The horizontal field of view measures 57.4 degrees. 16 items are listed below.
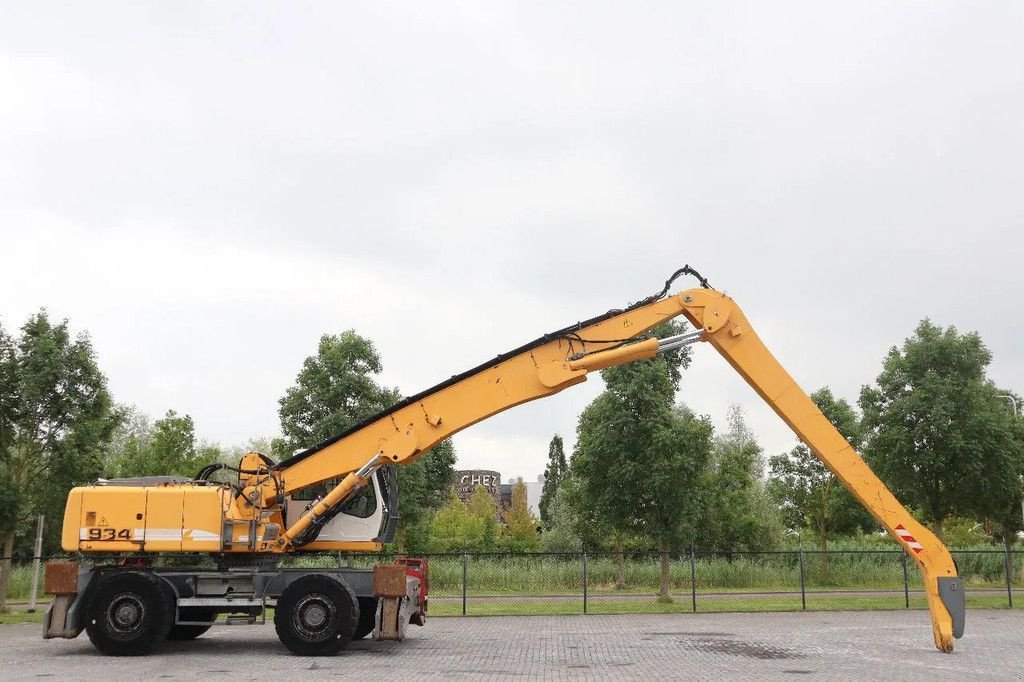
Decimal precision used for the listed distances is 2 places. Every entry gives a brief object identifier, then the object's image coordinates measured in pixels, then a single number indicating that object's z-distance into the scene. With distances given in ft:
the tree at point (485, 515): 172.24
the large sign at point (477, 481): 429.54
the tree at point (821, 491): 129.59
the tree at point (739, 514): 123.65
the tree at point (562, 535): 150.00
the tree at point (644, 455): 88.53
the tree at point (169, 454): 100.37
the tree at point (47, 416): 78.12
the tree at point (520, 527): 177.58
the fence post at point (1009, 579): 85.10
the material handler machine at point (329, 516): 51.98
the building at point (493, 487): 405.39
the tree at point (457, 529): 172.45
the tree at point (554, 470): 286.46
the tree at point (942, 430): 88.84
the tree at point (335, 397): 101.30
